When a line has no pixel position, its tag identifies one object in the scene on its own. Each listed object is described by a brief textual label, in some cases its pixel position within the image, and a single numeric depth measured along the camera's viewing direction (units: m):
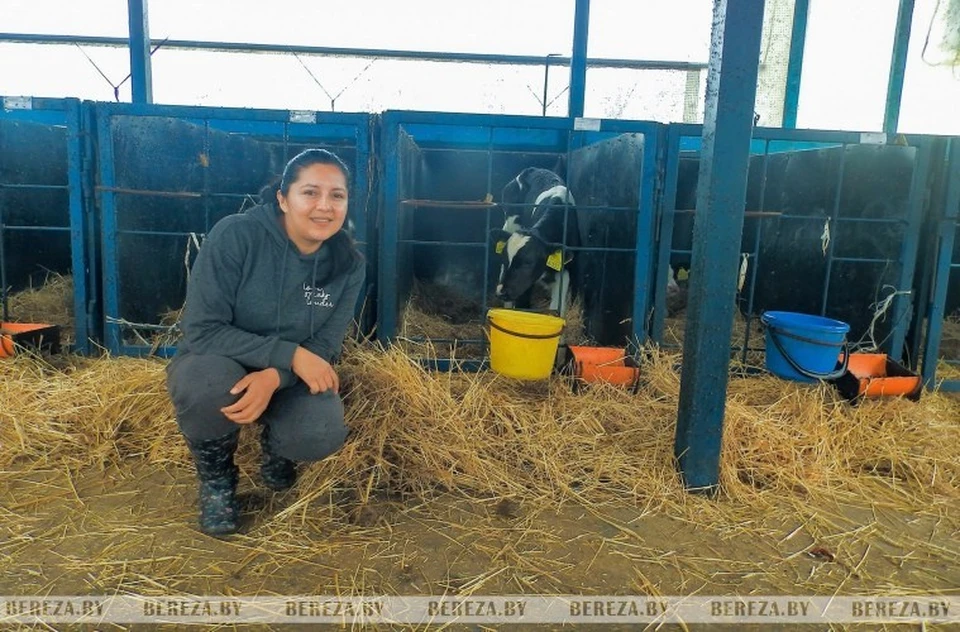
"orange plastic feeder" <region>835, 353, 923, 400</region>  3.27
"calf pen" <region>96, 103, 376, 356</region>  3.47
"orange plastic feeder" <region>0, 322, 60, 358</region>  3.38
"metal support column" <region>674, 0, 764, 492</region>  2.15
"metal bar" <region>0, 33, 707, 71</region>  8.10
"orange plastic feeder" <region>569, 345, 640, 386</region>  3.38
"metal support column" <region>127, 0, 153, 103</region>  6.45
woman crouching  2.01
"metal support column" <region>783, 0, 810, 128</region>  7.74
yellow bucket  3.18
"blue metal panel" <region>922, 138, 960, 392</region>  3.64
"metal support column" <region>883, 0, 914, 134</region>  6.77
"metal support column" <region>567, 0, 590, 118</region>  6.72
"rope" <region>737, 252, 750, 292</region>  4.44
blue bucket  3.20
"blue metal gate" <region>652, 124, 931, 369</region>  3.68
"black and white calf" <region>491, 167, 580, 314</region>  4.71
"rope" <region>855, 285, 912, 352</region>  3.82
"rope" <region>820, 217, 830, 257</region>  3.78
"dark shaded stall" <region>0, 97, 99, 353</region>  4.92
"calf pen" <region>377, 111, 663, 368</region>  3.55
